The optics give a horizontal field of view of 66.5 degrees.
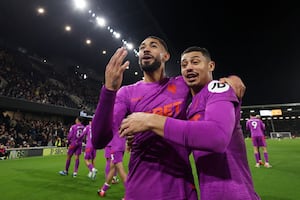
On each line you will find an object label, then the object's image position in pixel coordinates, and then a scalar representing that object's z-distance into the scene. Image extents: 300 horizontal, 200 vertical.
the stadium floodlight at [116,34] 24.98
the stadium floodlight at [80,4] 18.00
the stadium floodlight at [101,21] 21.56
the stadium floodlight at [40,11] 20.05
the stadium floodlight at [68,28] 23.23
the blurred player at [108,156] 7.80
